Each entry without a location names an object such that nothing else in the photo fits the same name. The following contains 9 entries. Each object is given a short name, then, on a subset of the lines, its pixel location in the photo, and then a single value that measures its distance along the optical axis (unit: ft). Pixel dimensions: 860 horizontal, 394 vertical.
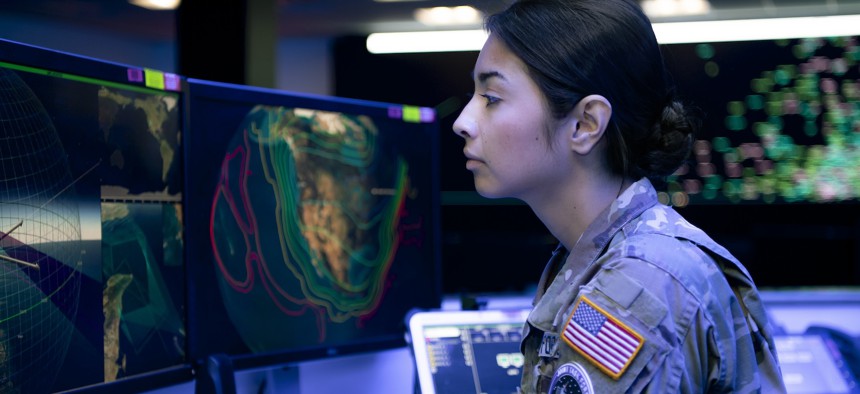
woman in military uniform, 2.72
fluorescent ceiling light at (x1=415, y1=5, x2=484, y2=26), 13.80
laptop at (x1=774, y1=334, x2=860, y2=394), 5.94
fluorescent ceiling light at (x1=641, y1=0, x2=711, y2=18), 12.84
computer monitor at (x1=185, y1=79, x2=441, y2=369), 4.71
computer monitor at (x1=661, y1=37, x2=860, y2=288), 10.46
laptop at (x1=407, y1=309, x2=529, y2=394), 4.90
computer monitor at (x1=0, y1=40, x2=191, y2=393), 3.51
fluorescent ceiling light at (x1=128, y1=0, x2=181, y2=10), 13.08
